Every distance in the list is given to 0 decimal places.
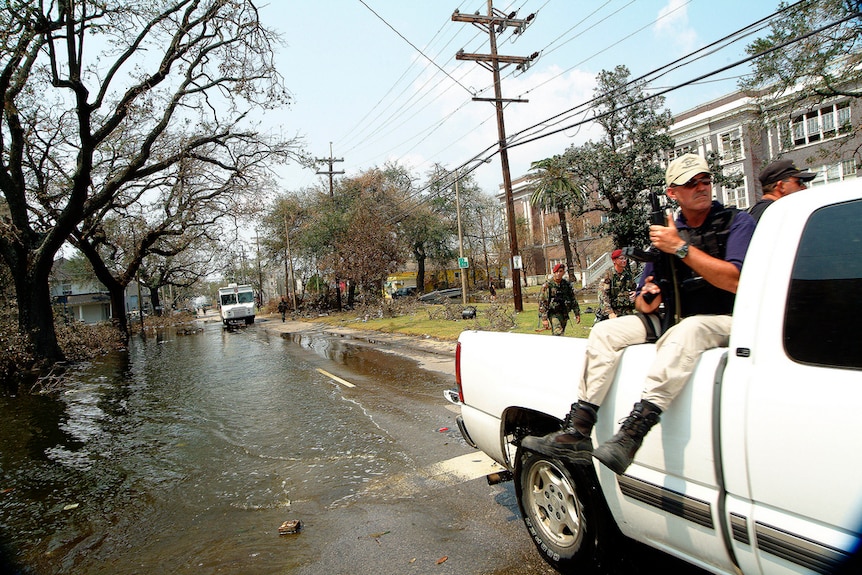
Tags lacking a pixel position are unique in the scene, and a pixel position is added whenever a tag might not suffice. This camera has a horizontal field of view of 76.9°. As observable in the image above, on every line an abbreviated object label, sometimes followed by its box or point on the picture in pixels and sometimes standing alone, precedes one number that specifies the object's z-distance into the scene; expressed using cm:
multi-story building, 1798
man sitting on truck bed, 234
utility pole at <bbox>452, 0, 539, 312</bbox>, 1862
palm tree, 2973
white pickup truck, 180
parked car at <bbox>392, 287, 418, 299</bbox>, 5084
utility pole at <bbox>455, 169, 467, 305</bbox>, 2913
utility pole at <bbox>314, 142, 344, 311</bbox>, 4175
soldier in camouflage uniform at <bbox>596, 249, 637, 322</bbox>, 896
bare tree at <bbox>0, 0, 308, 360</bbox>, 1391
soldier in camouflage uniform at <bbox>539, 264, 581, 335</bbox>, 1055
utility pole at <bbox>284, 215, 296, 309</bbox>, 4499
